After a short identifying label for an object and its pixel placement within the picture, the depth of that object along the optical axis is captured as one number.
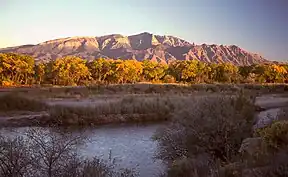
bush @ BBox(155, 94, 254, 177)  15.70
